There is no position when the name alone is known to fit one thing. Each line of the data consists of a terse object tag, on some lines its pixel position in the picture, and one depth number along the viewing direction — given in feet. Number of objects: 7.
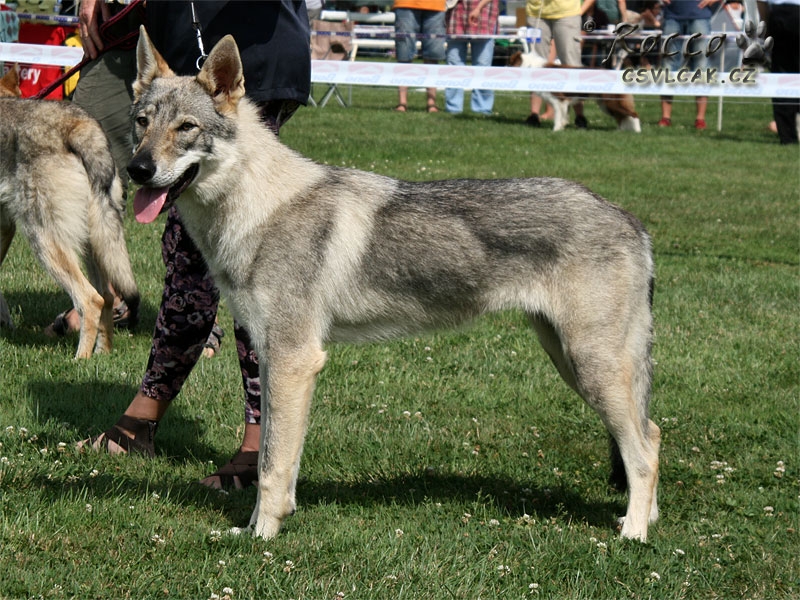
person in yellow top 54.95
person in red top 57.88
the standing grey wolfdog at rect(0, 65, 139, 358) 19.29
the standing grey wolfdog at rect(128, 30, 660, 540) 12.17
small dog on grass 54.34
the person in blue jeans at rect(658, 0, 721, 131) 56.80
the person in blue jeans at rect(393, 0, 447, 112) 56.65
